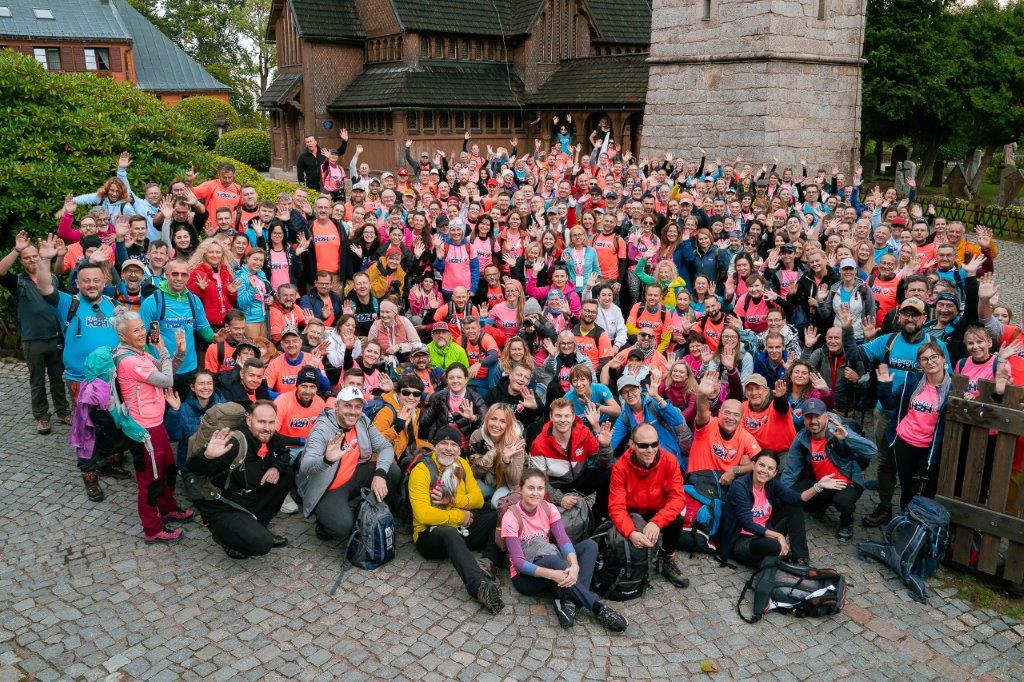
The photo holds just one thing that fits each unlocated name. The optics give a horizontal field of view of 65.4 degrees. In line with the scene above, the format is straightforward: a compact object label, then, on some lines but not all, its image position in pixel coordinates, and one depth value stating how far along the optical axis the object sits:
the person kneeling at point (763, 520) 6.82
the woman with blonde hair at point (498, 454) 7.05
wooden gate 6.63
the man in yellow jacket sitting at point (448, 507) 6.81
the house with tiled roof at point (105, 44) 44.59
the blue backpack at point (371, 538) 6.83
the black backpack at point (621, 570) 6.52
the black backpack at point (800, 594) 6.38
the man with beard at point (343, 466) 7.04
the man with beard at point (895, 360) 7.78
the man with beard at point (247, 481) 6.59
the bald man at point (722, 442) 7.31
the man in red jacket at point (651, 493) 6.62
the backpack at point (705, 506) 7.25
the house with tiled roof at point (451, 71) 29.03
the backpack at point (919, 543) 6.78
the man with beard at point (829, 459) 7.28
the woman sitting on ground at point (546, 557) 6.26
